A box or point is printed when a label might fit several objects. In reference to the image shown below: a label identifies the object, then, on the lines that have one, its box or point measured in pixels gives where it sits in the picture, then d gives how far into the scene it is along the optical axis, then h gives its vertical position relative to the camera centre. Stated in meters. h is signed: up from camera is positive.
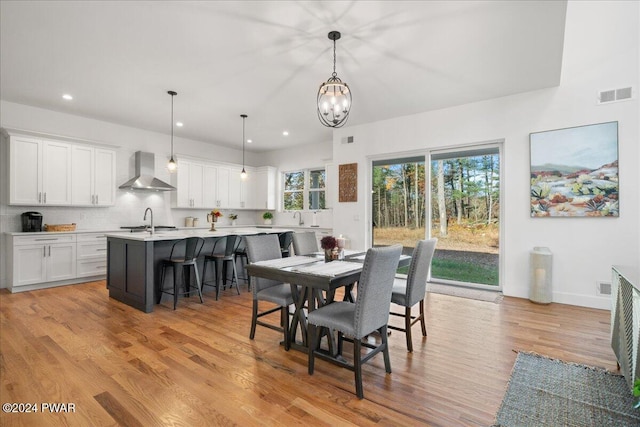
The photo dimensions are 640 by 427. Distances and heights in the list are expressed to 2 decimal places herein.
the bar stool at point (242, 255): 5.20 -0.68
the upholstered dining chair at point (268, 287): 2.84 -0.72
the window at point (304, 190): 7.86 +0.62
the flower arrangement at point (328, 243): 3.00 -0.28
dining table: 2.35 -0.48
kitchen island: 3.93 -0.65
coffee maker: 5.00 -0.10
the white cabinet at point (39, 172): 4.82 +0.68
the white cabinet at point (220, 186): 6.88 +0.67
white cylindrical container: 4.21 -0.86
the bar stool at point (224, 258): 4.66 -0.66
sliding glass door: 4.99 -0.02
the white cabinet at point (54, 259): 4.76 -0.72
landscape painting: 3.95 +0.55
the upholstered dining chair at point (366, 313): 2.11 -0.74
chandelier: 2.90 +1.10
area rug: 1.88 -1.22
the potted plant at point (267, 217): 8.26 -0.08
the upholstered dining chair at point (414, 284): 2.77 -0.63
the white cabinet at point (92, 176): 5.43 +0.69
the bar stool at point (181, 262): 4.11 -0.64
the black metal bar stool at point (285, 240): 5.90 -0.49
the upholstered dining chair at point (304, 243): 3.61 -0.34
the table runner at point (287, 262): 2.76 -0.44
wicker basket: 5.16 -0.21
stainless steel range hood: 5.91 +0.70
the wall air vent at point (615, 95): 3.87 +1.48
